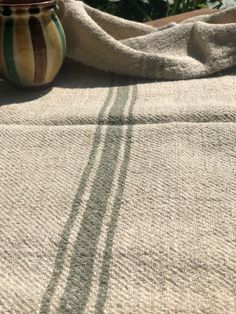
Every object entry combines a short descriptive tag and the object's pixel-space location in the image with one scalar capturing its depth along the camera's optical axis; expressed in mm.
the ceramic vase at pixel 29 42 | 806
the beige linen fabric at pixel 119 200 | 458
